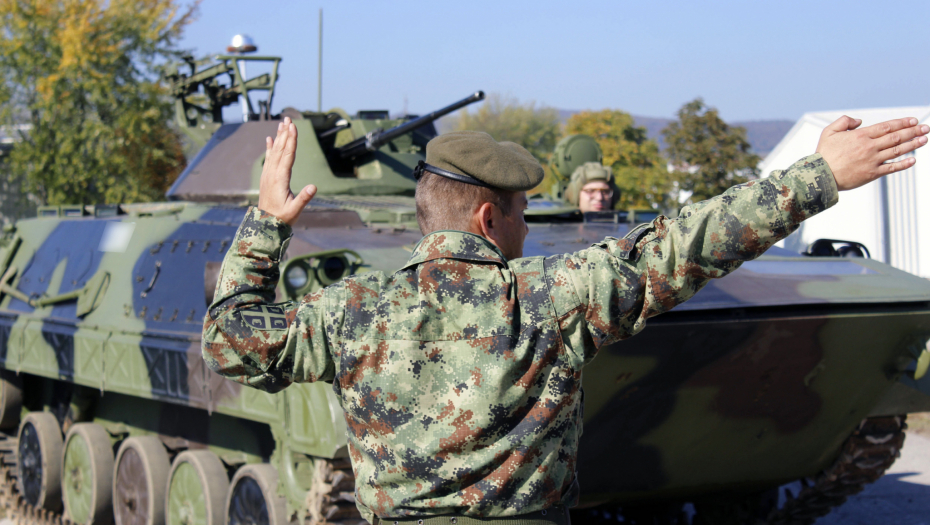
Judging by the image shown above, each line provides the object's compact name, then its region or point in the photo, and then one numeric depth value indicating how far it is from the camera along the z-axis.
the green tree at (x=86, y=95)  19.42
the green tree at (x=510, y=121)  65.62
